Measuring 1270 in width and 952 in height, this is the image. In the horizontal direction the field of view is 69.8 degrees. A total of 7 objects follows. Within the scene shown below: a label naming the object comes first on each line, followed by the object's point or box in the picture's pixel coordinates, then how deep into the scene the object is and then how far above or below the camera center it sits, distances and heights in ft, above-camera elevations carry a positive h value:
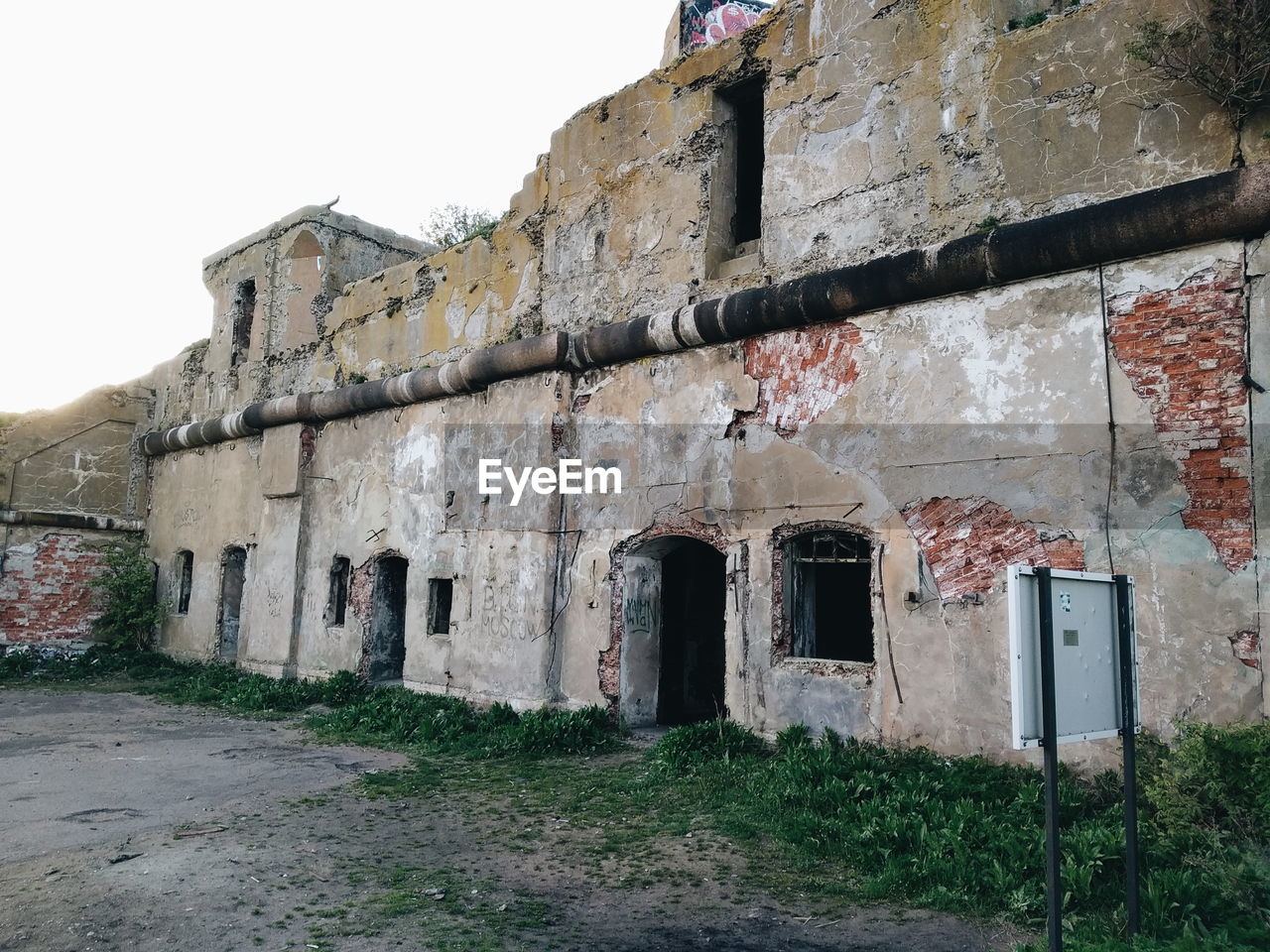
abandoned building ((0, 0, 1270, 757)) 19.30 +5.38
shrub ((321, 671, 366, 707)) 36.52 -4.48
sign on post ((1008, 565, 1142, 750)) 10.67 -0.73
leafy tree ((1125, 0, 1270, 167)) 18.80 +11.61
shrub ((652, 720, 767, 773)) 23.67 -4.20
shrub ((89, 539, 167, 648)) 51.01 -1.79
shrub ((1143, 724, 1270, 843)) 14.38 -3.00
